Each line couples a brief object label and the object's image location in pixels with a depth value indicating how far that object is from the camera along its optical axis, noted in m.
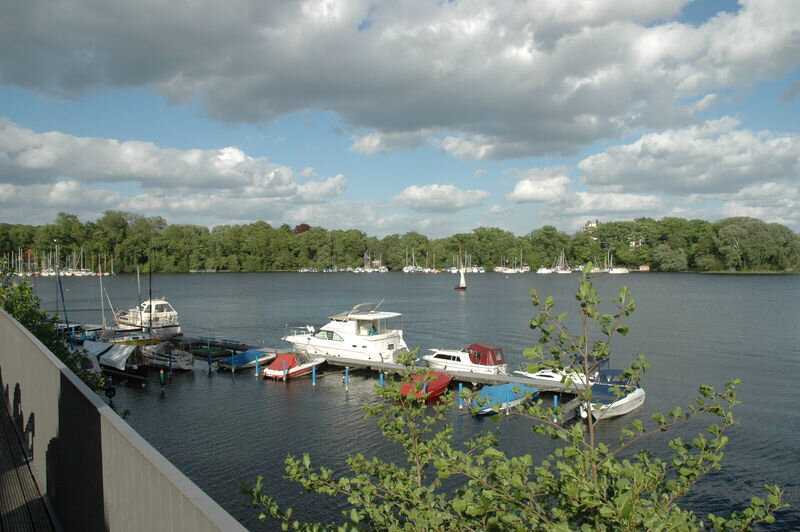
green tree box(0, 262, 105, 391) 17.52
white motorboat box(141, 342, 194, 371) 34.59
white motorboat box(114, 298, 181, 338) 44.28
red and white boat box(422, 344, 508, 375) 30.52
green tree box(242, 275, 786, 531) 4.36
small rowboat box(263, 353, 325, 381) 32.12
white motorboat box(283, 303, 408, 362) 34.91
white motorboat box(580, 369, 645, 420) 23.90
